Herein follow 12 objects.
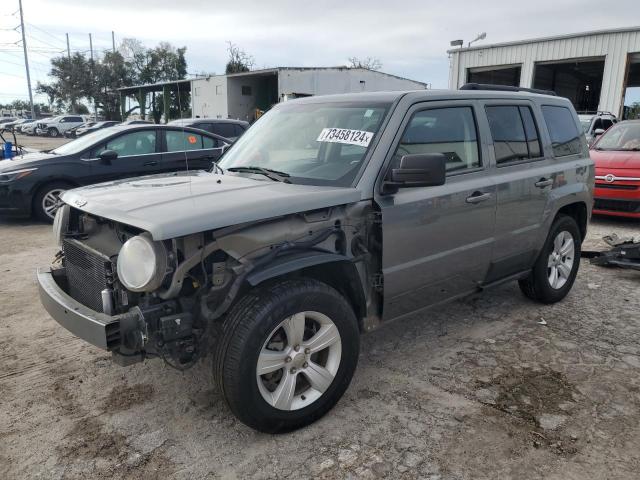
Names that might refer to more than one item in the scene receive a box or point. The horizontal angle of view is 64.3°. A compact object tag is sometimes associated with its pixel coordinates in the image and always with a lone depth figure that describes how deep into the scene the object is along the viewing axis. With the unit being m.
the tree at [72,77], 55.62
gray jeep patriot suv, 2.55
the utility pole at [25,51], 50.09
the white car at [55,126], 40.16
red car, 7.87
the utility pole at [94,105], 53.19
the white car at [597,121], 13.33
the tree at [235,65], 48.31
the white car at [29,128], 41.12
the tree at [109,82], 55.31
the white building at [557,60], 19.31
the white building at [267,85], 30.36
